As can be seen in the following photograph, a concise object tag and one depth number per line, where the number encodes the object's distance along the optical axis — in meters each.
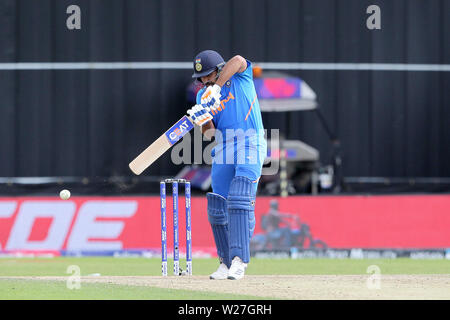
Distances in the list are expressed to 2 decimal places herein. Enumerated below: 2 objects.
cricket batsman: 15.90
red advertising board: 27.44
